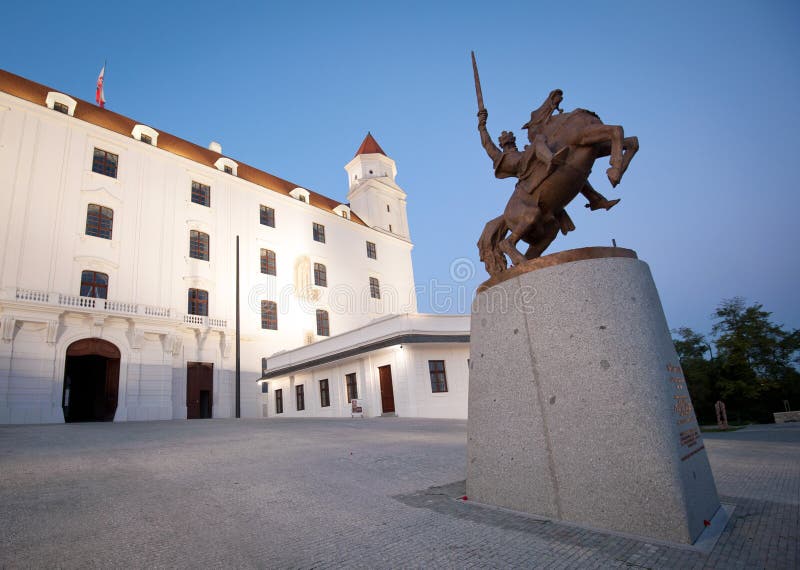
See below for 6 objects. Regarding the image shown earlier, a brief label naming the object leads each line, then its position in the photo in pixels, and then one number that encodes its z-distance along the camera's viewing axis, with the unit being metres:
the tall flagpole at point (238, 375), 20.90
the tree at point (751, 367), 31.69
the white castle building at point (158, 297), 19.55
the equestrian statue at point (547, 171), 4.42
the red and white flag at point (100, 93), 30.36
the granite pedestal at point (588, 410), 3.12
